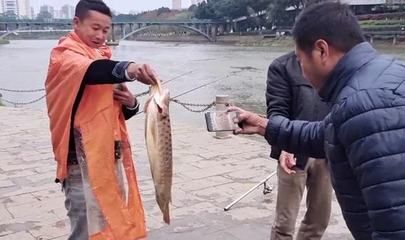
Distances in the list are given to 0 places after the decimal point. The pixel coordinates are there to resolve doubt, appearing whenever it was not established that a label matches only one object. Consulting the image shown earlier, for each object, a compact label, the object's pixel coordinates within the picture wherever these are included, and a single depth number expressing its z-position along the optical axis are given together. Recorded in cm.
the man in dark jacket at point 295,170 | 312
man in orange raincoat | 254
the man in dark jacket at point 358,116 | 152
